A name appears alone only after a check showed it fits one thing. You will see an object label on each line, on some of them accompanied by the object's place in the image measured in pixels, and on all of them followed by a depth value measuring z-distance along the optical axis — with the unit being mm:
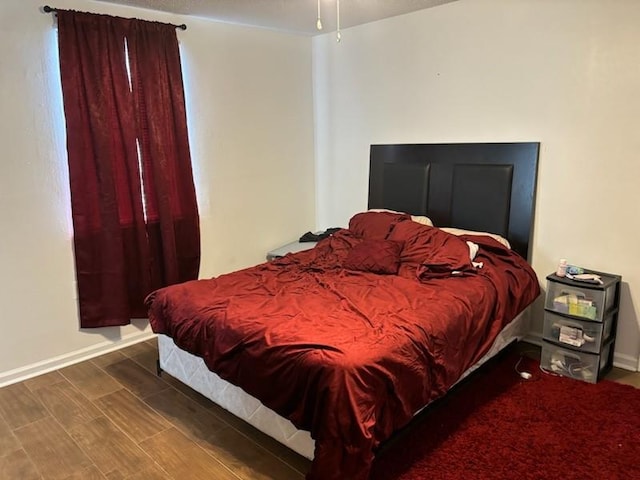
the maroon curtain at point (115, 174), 3045
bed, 1925
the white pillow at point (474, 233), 3239
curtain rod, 2871
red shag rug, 2119
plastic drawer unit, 2766
